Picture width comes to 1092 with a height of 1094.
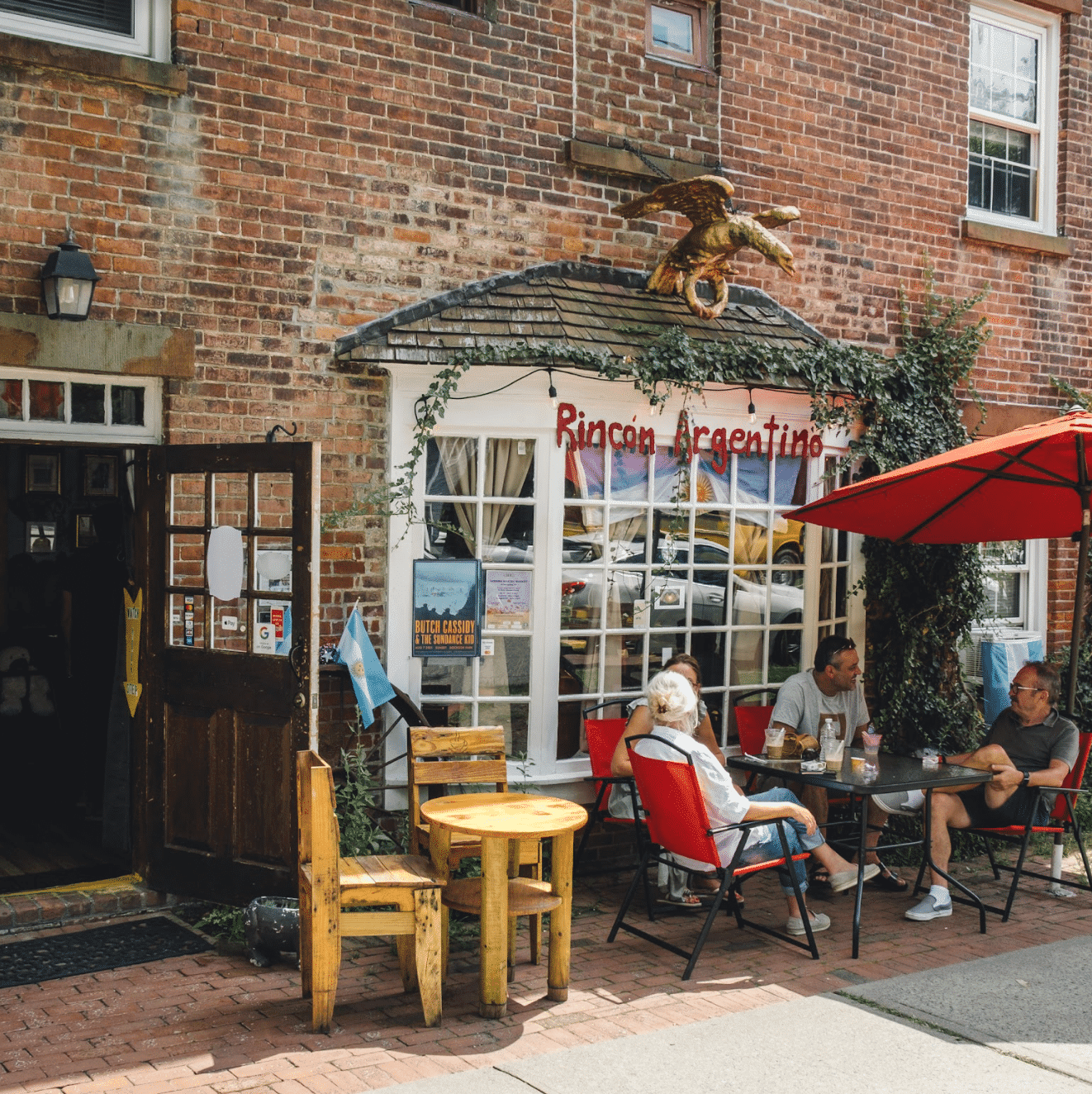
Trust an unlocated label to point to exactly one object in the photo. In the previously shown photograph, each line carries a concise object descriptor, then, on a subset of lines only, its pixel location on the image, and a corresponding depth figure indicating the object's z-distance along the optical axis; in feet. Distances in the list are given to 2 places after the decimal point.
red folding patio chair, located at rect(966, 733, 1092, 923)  21.68
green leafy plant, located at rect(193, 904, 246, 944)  19.53
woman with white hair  18.65
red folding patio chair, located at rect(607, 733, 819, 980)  18.30
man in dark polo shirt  21.72
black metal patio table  19.99
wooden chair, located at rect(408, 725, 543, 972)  19.03
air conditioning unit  30.58
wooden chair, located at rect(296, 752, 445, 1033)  15.80
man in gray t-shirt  23.04
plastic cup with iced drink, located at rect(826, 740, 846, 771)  20.90
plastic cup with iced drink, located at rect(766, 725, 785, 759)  21.70
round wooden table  16.43
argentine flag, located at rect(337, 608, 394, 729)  21.20
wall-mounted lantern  18.97
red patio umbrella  21.58
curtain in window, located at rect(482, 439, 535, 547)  23.39
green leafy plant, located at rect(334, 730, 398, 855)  21.03
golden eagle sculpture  24.21
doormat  18.02
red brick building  19.80
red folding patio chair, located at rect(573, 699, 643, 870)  22.74
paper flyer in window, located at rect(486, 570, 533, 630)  23.47
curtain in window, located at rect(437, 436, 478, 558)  23.15
